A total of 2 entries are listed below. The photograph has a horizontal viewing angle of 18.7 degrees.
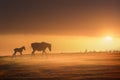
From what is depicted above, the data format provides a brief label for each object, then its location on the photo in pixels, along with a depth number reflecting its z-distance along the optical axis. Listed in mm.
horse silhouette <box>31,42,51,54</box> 74838
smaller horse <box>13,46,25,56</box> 75425
